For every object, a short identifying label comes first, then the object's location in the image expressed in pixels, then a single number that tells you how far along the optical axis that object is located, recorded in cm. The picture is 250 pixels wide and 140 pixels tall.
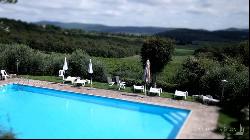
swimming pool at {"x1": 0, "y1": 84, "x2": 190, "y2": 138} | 1308
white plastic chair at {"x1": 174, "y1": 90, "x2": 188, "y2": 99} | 1785
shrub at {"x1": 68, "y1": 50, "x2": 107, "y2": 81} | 2320
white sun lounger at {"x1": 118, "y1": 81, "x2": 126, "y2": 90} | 2003
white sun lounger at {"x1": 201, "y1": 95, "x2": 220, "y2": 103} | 1678
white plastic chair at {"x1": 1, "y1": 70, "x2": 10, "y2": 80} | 2172
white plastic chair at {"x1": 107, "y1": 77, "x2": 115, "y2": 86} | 2089
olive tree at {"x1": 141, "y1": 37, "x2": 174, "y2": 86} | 2231
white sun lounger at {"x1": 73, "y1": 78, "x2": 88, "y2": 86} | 2047
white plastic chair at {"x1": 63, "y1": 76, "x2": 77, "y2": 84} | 2126
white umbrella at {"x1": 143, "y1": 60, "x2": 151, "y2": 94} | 1861
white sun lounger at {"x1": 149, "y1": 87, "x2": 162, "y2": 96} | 1861
